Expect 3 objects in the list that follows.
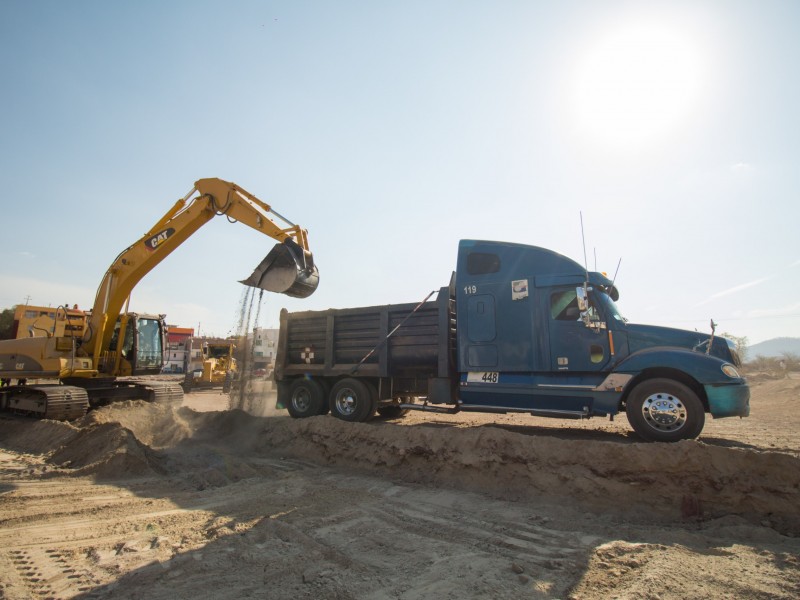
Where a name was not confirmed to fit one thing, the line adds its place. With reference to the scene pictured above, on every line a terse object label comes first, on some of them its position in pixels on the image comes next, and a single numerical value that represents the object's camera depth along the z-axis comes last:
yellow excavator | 9.16
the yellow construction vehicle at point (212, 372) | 22.89
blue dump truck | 5.96
